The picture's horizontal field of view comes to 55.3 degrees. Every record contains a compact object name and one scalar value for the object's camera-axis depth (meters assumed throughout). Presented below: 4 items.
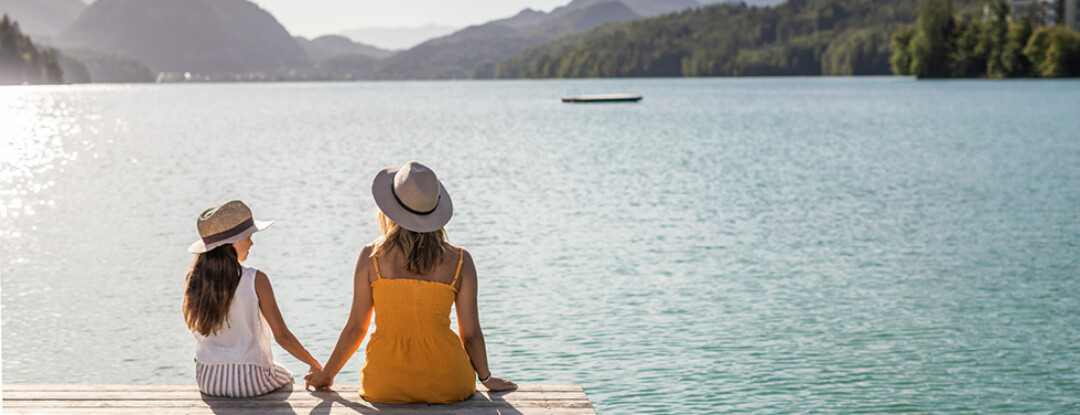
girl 4.88
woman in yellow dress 4.67
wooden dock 4.75
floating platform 85.50
